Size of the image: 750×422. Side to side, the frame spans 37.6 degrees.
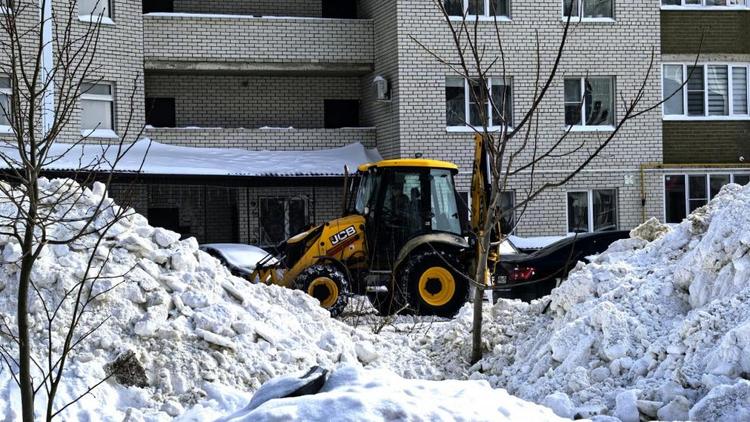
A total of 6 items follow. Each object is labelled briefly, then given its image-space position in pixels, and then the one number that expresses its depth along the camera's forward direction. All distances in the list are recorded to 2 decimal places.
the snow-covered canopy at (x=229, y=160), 21.48
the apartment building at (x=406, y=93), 24.09
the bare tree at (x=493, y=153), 9.66
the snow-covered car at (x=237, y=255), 18.89
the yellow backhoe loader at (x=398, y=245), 15.30
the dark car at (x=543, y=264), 14.55
